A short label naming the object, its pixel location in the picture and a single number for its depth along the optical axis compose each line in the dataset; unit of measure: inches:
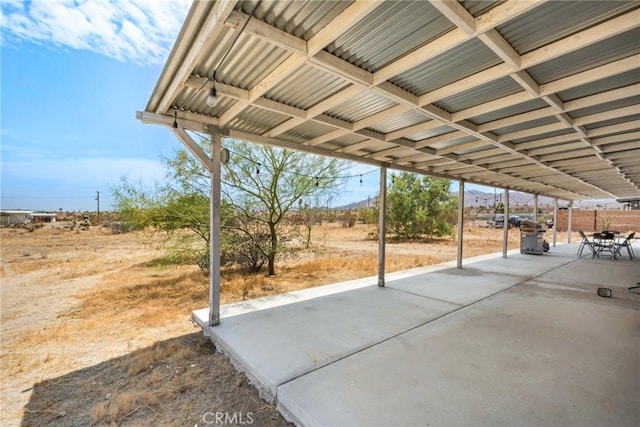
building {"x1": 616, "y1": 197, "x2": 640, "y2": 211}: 536.8
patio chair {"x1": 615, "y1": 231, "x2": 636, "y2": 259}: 332.6
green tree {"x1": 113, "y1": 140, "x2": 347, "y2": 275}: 251.8
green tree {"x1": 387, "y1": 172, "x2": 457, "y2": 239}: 673.6
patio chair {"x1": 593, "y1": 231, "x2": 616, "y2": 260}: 336.2
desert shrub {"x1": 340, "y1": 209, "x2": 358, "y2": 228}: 901.1
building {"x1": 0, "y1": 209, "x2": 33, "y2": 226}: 1019.9
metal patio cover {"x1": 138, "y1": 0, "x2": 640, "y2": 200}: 65.1
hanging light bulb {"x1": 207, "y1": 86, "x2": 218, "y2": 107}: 85.4
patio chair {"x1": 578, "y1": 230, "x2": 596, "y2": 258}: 356.7
